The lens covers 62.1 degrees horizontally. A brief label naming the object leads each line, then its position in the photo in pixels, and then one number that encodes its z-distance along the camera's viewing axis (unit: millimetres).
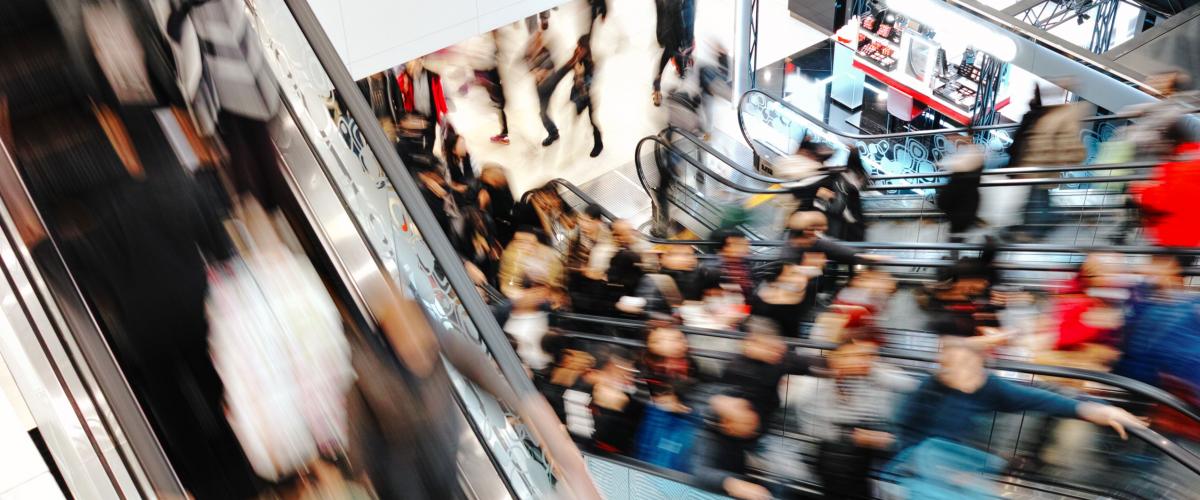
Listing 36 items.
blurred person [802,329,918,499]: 4055
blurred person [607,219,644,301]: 6137
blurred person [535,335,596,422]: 4965
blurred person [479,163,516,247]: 7392
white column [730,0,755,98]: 10641
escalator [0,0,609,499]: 2967
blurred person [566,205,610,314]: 6273
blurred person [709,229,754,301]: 6004
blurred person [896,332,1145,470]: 4043
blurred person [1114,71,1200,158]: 6300
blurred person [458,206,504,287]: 7199
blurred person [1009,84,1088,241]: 6672
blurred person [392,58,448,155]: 8305
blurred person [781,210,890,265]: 5801
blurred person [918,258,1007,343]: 5469
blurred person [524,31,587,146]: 9188
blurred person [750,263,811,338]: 5332
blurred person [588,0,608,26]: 9469
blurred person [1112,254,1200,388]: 4582
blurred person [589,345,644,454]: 4570
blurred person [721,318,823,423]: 4375
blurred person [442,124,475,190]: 8883
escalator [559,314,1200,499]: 3926
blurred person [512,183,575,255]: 7258
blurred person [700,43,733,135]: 10945
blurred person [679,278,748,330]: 5797
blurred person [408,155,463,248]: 7238
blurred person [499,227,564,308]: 6324
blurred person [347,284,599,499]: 3365
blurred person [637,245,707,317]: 6039
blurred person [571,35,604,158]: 9672
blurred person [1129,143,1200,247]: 5355
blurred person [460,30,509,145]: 8773
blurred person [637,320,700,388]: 4848
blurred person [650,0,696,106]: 10156
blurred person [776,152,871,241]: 6738
